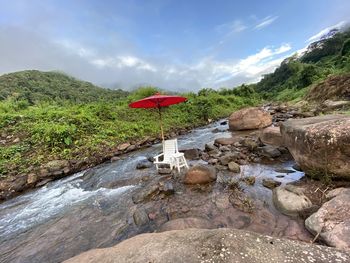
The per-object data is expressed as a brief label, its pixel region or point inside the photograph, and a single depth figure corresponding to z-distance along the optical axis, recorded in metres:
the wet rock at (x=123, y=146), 11.32
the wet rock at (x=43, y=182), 8.10
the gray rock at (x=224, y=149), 8.88
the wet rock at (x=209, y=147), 9.28
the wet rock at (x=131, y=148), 11.51
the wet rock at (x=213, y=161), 7.56
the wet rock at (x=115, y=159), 10.03
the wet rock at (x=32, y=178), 8.04
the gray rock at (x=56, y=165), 8.76
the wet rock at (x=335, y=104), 12.11
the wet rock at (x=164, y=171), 7.16
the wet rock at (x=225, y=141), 9.79
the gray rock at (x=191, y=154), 8.88
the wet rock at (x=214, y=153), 8.45
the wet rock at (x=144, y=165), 8.30
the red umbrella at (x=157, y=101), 6.74
